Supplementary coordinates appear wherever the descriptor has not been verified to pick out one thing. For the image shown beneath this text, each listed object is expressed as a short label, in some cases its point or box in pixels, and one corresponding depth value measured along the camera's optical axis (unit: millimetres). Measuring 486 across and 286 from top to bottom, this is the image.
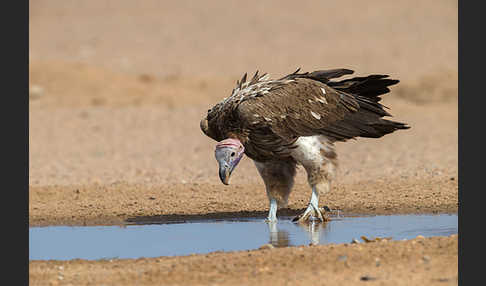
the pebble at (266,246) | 18280
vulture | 20891
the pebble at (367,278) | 14937
